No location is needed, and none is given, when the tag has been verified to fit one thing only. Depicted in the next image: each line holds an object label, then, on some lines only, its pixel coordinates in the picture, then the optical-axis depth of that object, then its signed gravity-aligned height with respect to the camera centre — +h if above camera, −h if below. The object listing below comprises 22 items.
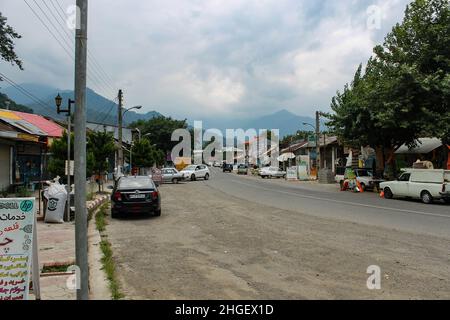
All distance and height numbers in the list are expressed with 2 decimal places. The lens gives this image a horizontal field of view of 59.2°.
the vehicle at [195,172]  42.26 -0.21
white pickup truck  18.94 -0.86
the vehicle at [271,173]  53.34 -0.46
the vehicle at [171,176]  38.09 -0.55
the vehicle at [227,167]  76.19 +0.46
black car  13.74 -0.99
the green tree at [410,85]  21.11 +4.67
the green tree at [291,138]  90.39 +7.43
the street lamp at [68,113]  12.31 +1.91
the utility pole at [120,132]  31.67 +3.11
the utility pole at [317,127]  40.88 +4.39
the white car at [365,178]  27.69 -0.68
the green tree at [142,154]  42.22 +1.75
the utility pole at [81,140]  4.25 +0.33
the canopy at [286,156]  59.84 +2.06
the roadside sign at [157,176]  34.64 -0.51
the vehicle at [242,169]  66.06 +0.12
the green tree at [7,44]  16.22 +5.33
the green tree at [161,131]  70.50 +7.10
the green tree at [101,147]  22.22 +1.34
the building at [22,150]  20.28 +1.22
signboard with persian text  4.84 -0.94
